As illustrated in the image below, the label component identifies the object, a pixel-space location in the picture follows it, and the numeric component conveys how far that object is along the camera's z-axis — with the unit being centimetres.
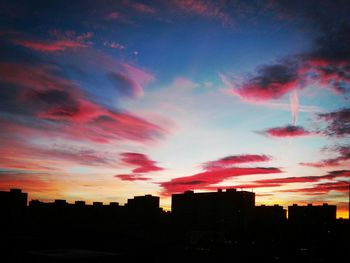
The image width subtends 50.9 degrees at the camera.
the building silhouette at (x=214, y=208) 13838
